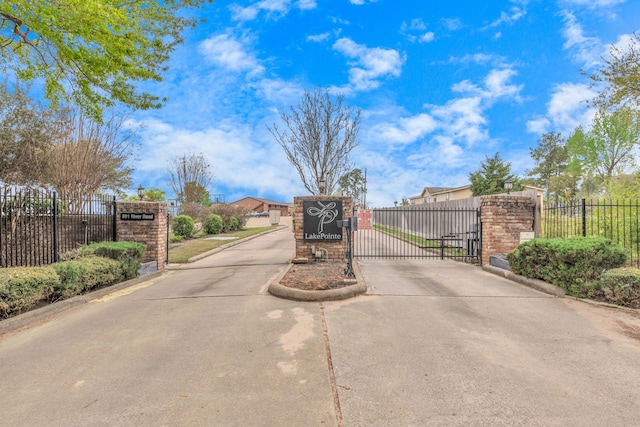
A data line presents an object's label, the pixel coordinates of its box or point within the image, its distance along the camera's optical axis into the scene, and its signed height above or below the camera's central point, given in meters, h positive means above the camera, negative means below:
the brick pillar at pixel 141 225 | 9.23 -0.24
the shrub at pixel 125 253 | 7.40 -0.85
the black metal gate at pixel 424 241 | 10.35 -1.20
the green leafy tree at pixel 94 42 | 5.65 +3.47
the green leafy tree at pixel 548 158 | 45.65 +7.83
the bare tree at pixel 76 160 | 12.91 +2.37
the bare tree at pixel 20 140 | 11.32 +2.72
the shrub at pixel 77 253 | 6.97 -0.79
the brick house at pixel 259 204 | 80.81 +2.88
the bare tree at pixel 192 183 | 28.12 +2.94
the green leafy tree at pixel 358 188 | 45.38 +4.06
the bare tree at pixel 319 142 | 16.98 +3.83
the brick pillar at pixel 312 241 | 9.82 -0.77
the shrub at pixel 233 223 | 24.77 -0.59
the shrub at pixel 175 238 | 17.69 -1.22
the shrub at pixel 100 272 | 6.32 -1.14
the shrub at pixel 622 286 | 5.24 -1.19
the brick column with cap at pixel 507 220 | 9.33 -0.18
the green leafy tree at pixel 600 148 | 29.33 +6.28
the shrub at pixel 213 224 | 21.73 -0.54
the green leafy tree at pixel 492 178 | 32.66 +3.74
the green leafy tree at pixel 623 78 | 10.38 +4.37
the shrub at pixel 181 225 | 18.58 -0.50
